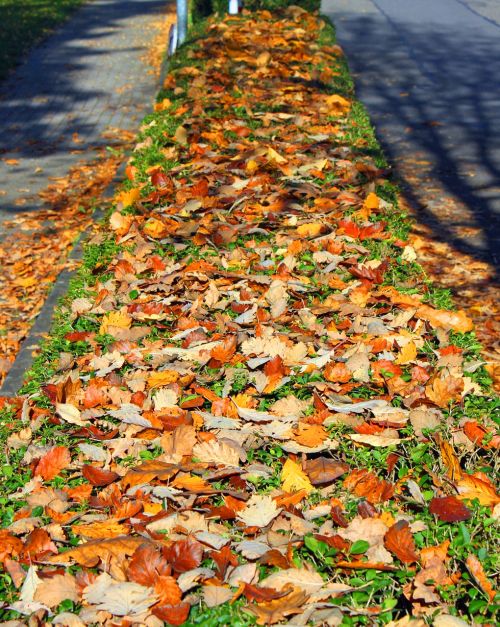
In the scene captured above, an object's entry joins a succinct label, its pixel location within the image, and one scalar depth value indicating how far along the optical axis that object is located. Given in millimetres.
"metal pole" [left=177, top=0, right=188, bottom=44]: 12289
